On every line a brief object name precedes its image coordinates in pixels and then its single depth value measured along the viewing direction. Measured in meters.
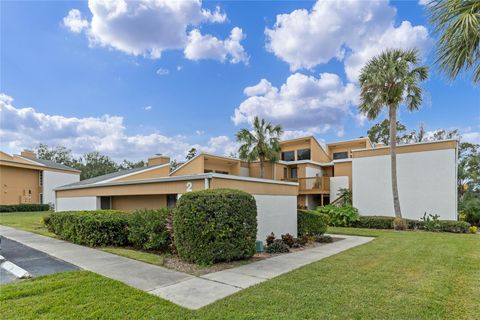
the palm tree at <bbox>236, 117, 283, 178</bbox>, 22.12
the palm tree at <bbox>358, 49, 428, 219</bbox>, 15.27
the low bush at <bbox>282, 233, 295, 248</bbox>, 9.68
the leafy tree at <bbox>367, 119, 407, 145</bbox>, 33.97
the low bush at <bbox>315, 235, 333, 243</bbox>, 11.05
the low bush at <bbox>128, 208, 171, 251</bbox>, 8.10
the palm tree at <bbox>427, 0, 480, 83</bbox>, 3.82
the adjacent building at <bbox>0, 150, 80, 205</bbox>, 28.22
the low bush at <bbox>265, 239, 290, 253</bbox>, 8.65
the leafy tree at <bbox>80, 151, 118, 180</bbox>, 49.47
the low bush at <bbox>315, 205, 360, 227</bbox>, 17.03
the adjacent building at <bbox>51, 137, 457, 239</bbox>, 9.96
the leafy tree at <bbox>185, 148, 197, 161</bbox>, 42.70
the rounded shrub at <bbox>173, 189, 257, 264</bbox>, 6.77
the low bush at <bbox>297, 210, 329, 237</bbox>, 11.68
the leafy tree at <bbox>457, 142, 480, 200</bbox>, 23.28
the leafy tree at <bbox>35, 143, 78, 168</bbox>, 50.75
